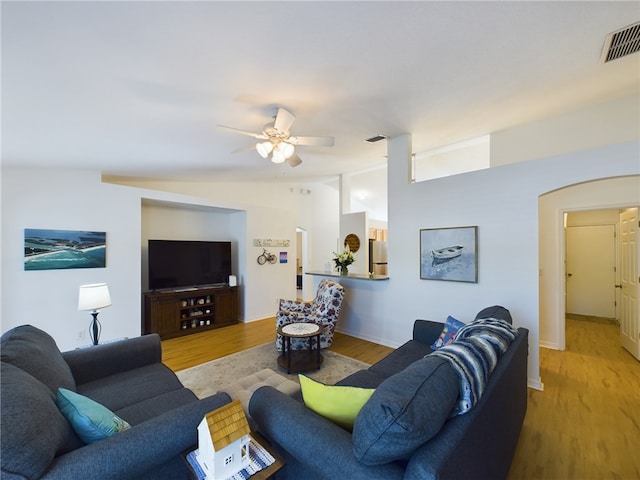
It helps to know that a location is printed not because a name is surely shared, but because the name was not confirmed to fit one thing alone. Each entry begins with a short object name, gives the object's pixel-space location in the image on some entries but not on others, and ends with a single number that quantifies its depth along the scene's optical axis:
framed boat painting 3.27
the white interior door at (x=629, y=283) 3.40
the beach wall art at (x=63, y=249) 3.27
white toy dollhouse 0.98
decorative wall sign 5.54
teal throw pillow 1.14
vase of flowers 4.51
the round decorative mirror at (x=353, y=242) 6.14
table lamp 2.56
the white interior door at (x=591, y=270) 5.18
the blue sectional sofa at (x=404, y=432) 0.91
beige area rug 2.91
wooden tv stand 4.29
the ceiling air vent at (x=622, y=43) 1.90
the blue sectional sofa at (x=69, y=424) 0.89
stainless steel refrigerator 7.23
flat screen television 4.42
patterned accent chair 3.68
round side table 3.10
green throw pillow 1.22
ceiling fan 2.52
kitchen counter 4.09
